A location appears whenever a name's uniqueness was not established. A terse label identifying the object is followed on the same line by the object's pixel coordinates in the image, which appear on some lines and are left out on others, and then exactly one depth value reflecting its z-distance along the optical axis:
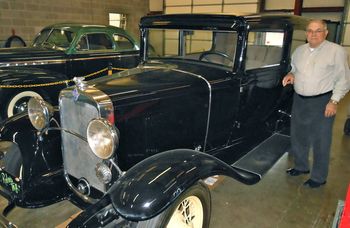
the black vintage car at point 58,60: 4.84
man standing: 2.79
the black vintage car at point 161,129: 1.81
